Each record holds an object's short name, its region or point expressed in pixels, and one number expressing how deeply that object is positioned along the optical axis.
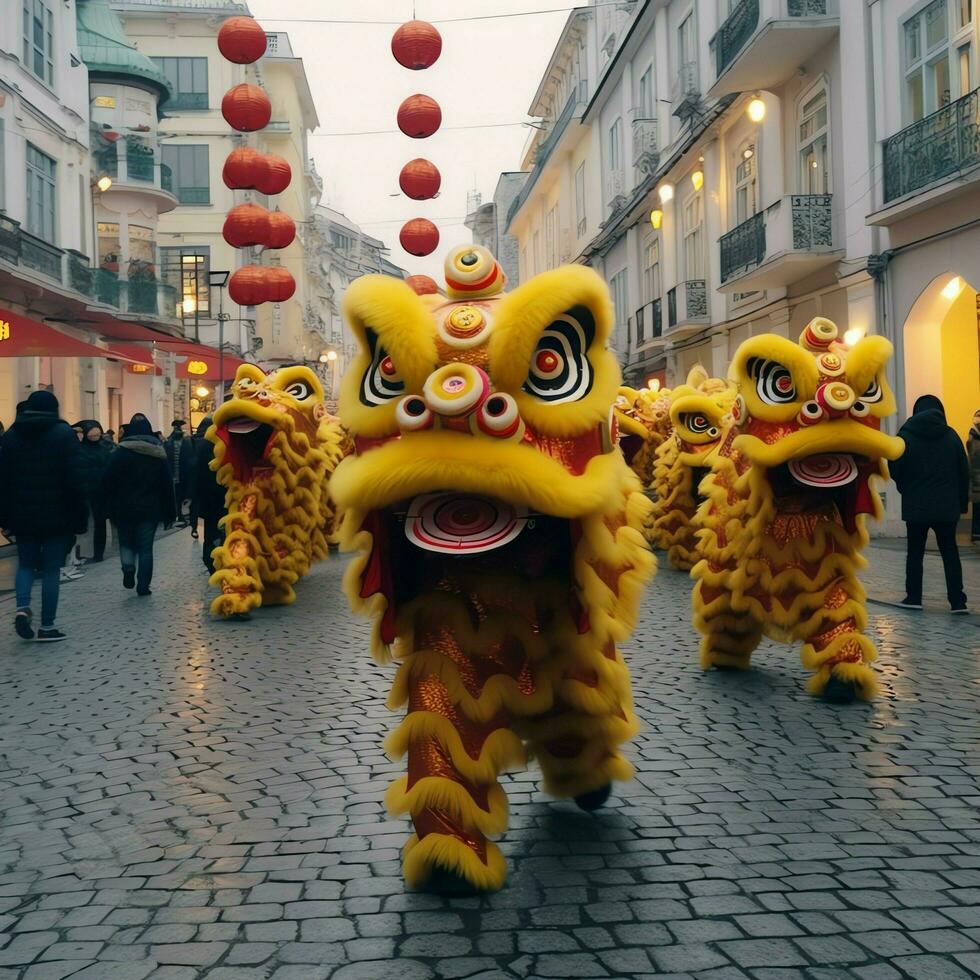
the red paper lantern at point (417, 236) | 21.28
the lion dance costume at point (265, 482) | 10.30
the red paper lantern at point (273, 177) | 19.22
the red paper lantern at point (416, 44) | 16.59
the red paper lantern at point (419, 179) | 19.72
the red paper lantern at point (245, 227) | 19.22
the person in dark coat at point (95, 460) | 13.17
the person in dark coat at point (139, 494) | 12.03
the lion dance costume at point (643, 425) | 14.84
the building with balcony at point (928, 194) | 15.56
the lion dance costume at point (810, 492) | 6.43
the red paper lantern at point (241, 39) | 16.53
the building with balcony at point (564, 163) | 41.31
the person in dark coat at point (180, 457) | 18.34
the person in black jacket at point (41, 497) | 9.43
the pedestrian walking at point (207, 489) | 12.23
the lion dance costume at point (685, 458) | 12.05
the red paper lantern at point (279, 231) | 19.66
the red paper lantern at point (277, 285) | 21.20
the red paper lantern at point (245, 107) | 17.59
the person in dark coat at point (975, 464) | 14.22
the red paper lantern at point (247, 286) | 21.09
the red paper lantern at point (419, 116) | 18.45
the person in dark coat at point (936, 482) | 9.95
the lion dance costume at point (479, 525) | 3.66
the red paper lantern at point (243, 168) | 18.92
